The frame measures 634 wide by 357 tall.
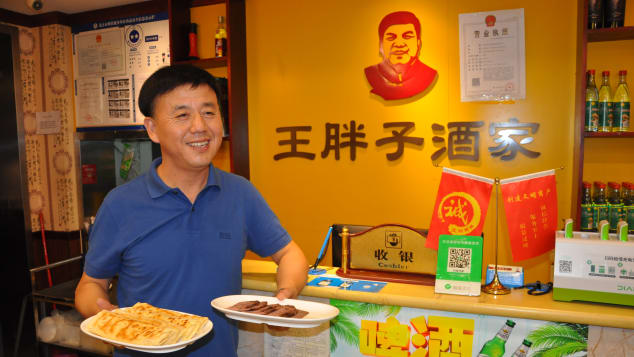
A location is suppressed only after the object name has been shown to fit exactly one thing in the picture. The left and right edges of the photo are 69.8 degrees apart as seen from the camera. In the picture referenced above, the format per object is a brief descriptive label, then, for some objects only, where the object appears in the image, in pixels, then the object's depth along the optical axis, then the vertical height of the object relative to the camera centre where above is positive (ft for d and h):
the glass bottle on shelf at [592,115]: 8.97 +0.31
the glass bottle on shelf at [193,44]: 12.14 +2.48
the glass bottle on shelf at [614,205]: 8.90 -1.47
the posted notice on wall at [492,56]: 9.85 +1.67
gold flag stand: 5.50 -1.90
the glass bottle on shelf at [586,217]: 8.94 -1.70
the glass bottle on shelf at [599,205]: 8.96 -1.46
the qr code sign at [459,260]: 5.45 -1.54
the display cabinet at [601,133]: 8.88 -0.05
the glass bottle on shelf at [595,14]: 8.79 +2.26
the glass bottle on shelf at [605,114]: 8.96 +0.32
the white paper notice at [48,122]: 14.15 +0.53
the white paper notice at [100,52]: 13.57 +2.62
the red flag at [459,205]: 5.58 -0.90
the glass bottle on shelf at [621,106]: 8.85 +0.47
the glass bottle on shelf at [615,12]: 8.63 +2.24
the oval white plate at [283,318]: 4.09 -1.70
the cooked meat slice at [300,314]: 4.28 -1.72
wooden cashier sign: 6.08 -1.68
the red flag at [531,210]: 5.45 -0.94
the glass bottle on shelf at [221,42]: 11.68 +2.42
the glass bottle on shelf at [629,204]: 8.77 -1.45
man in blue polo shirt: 4.75 -0.97
